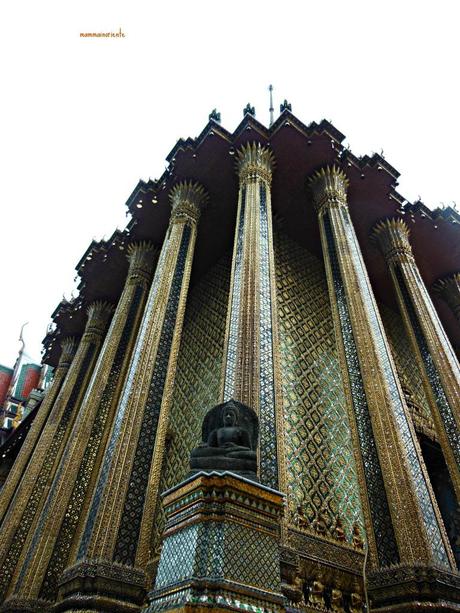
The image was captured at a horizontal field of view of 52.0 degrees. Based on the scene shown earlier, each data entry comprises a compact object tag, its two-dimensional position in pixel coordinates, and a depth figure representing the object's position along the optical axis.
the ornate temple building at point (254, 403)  3.18
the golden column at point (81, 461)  5.71
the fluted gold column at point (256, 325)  4.46
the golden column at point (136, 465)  4.17
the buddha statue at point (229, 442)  3.03
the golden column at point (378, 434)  4.15
